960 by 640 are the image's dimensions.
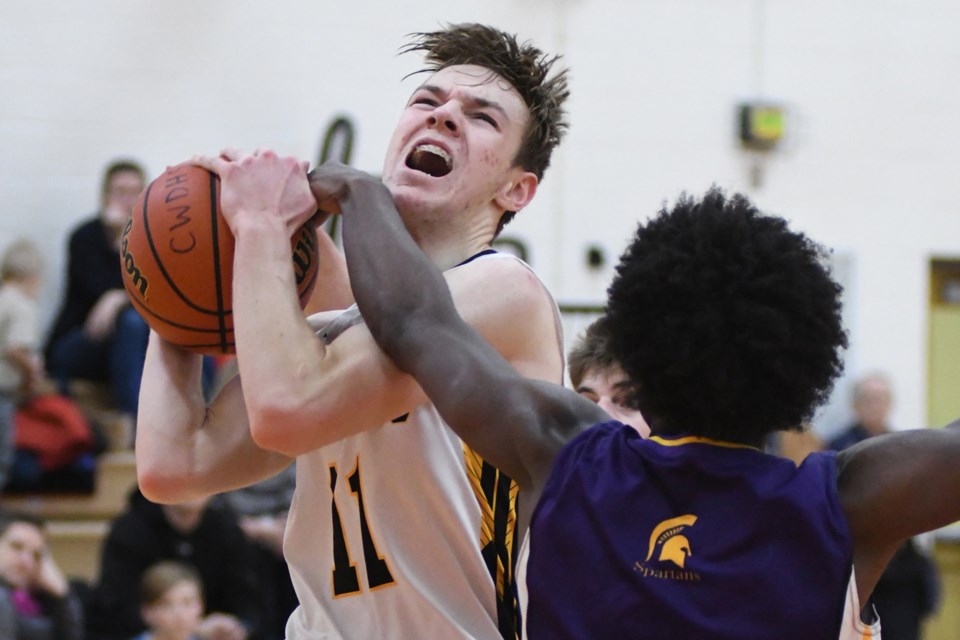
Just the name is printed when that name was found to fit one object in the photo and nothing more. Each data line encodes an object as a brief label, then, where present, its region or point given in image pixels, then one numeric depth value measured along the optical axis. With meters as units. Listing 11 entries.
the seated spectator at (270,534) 14.46
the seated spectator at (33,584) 12.63
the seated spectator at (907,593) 16.91
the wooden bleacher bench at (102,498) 16.67
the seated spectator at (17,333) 15.70
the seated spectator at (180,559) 13.56
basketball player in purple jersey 4.45
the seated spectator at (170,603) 12.76
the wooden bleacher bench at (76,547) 16.37
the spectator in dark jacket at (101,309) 16.84
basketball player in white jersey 5.69
